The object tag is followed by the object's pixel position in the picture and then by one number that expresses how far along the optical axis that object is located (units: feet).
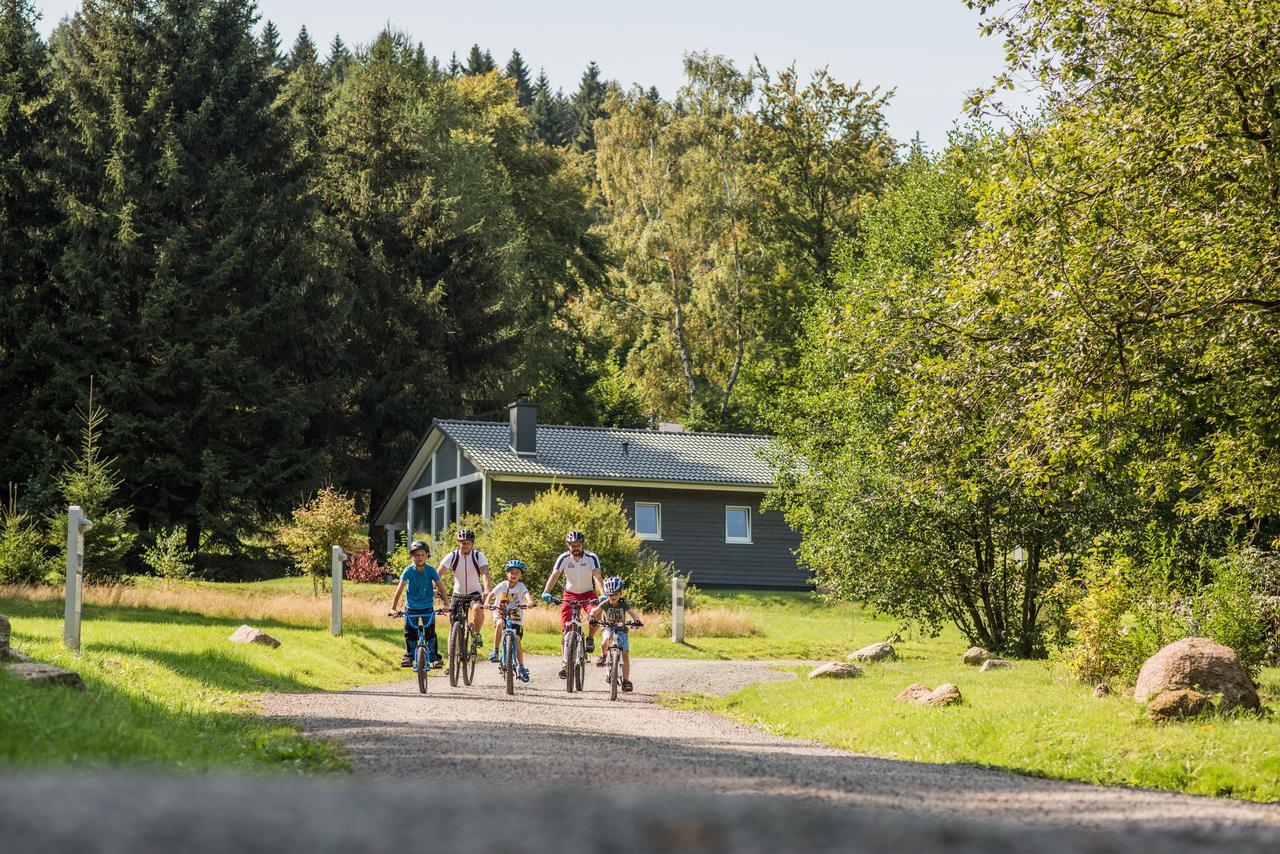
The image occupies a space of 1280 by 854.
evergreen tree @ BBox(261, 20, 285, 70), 310.33
